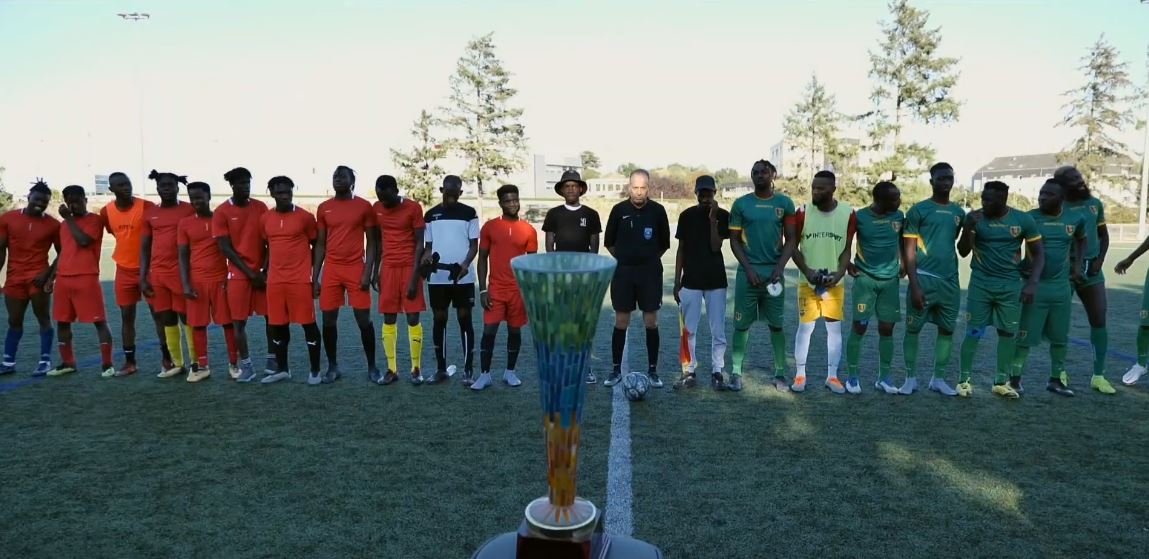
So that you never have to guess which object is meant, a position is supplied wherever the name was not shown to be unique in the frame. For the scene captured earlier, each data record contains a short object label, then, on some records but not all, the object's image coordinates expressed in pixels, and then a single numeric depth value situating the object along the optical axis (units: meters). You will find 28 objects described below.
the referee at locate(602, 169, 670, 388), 5.87
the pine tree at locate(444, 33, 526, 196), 46.25
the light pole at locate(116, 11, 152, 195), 29.28
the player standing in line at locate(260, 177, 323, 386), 5.95
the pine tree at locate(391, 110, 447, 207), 49.22
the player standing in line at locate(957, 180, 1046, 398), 5.48
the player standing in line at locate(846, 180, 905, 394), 5.72
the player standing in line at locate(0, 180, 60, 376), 6.38
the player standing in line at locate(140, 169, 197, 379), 6.25
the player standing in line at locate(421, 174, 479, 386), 6.02
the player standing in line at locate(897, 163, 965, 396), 5.66
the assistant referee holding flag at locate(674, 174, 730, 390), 5.83
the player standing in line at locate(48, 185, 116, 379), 6.30
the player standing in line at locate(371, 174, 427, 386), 6.04
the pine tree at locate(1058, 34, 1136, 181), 42.25
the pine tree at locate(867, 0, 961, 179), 37.97
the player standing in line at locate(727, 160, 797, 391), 5.82
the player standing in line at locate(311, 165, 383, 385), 6.00
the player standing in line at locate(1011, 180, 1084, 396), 5.66
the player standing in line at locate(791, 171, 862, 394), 5.78
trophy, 2.18
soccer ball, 5.52
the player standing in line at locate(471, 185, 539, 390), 5.96
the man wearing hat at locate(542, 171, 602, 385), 5.80
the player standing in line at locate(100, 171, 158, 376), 6.33
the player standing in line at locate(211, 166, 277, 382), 6.00
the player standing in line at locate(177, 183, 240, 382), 6.12
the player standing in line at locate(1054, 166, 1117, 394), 5.84
